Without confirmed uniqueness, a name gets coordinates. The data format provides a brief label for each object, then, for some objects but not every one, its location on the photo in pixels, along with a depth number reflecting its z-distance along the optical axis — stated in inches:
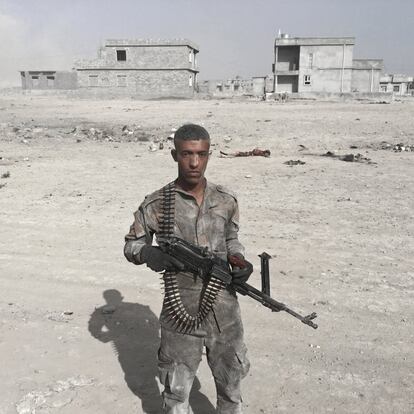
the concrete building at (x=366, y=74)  1983.3
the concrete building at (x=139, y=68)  1736.0
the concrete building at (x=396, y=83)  2334.4
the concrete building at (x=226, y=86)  1828.2
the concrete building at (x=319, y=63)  1966.0
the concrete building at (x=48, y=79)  2070.6
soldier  106.1
